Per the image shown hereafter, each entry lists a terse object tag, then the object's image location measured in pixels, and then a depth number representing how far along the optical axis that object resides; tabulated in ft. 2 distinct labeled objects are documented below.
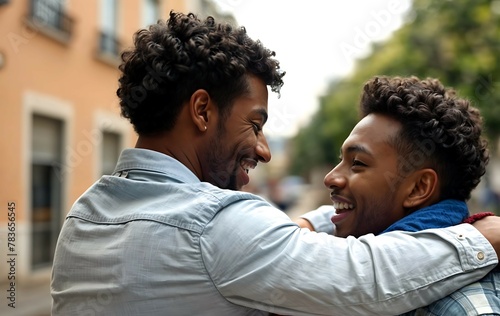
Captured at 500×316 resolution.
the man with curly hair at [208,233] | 4.45
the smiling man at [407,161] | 5.80
